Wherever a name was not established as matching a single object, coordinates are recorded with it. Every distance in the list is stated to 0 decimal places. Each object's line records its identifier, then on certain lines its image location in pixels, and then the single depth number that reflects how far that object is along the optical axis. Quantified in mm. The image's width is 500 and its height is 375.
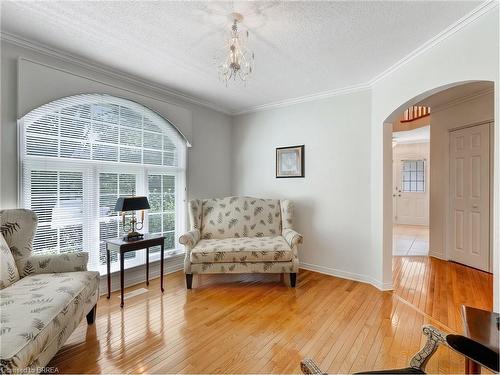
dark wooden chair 1146
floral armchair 1212
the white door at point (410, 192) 7250
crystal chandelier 1889
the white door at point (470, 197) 3574
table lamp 2572
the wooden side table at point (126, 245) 2533
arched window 2365
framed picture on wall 3680
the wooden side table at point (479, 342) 1081
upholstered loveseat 2930
